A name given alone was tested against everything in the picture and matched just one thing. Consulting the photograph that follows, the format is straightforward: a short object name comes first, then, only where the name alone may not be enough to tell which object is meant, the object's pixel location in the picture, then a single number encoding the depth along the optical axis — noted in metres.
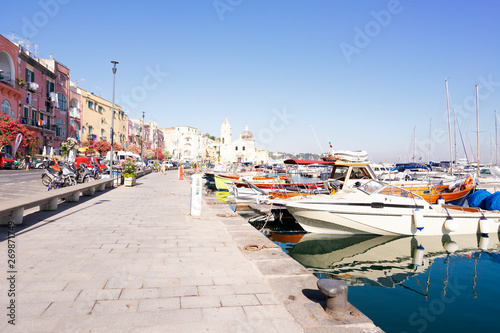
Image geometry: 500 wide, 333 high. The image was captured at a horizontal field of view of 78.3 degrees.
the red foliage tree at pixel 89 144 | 46.11
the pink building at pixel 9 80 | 31.09
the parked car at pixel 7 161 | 27.59
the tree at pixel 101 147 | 47.78
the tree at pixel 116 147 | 49.91
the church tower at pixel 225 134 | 114.50
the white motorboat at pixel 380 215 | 10.57
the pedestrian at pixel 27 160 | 31.44
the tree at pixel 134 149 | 65.50
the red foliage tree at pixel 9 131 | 28.19
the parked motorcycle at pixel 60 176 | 13.30
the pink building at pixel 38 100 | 35.00
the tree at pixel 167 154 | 97.38
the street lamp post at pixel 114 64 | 22.03
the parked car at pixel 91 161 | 22.78
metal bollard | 3.43
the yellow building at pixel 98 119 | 49.75
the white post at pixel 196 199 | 9.18
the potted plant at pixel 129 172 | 18.84
